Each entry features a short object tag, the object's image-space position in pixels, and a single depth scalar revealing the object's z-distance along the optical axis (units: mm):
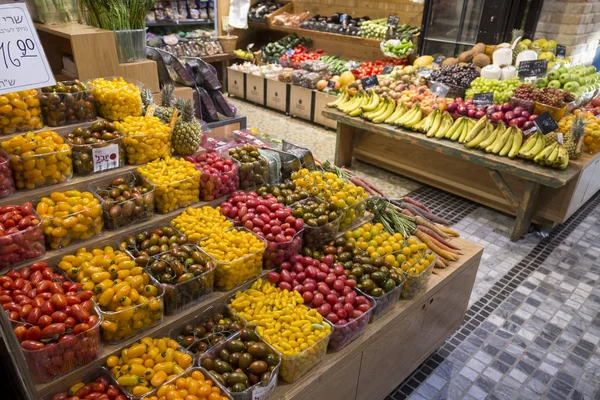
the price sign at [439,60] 5996
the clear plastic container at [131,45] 3157
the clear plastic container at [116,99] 2629
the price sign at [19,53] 1565
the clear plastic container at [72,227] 2006
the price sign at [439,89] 5109
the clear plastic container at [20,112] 2293
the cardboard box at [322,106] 6605
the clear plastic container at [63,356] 1558
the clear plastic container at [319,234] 2463
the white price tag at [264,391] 1688
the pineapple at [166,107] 2916
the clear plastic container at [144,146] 2490
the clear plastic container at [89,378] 1672
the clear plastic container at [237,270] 2086
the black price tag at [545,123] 4134
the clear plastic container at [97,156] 2352
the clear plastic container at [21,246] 1863
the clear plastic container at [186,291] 1941
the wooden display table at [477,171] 4023
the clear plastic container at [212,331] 1874
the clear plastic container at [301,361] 1797
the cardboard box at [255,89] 7492
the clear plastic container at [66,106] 2473
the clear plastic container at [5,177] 2064
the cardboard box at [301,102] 6840
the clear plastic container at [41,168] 2129
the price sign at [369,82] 5508
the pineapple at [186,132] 2725
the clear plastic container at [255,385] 1678
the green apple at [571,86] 4684
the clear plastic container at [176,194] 2387
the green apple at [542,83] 4914
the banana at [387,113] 4984
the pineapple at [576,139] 3961
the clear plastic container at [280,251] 2285
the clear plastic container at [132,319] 1747
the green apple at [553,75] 4887
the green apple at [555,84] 4781
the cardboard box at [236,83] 7845
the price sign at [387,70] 6090
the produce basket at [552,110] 4309
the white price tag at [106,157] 2398
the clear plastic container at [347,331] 1972
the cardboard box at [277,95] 7156
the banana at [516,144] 4086
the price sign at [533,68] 4925
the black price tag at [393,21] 6344
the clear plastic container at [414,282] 2294
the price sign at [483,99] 4686
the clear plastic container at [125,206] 2213
